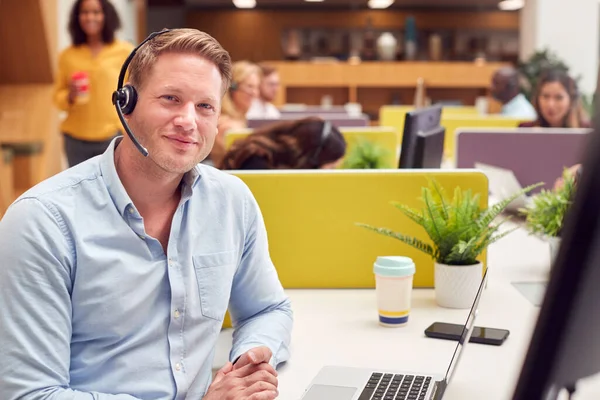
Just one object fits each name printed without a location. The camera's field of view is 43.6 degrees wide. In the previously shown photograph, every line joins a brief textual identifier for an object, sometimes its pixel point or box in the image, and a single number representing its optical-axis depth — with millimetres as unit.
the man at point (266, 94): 5297
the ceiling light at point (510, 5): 9986
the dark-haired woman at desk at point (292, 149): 2461
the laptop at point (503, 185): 2586
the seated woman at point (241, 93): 4204
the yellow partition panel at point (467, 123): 4453
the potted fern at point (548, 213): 1828
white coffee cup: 1579
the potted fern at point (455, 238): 1695
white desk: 1296
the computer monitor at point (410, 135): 2312
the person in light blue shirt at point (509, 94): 5211
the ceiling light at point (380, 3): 10030
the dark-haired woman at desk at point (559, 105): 3865
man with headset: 1056
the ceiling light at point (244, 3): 10615
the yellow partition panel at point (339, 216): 1854
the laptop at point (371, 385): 1205
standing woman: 3896
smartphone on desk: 1473
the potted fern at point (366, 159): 2621
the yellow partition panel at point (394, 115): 5641
